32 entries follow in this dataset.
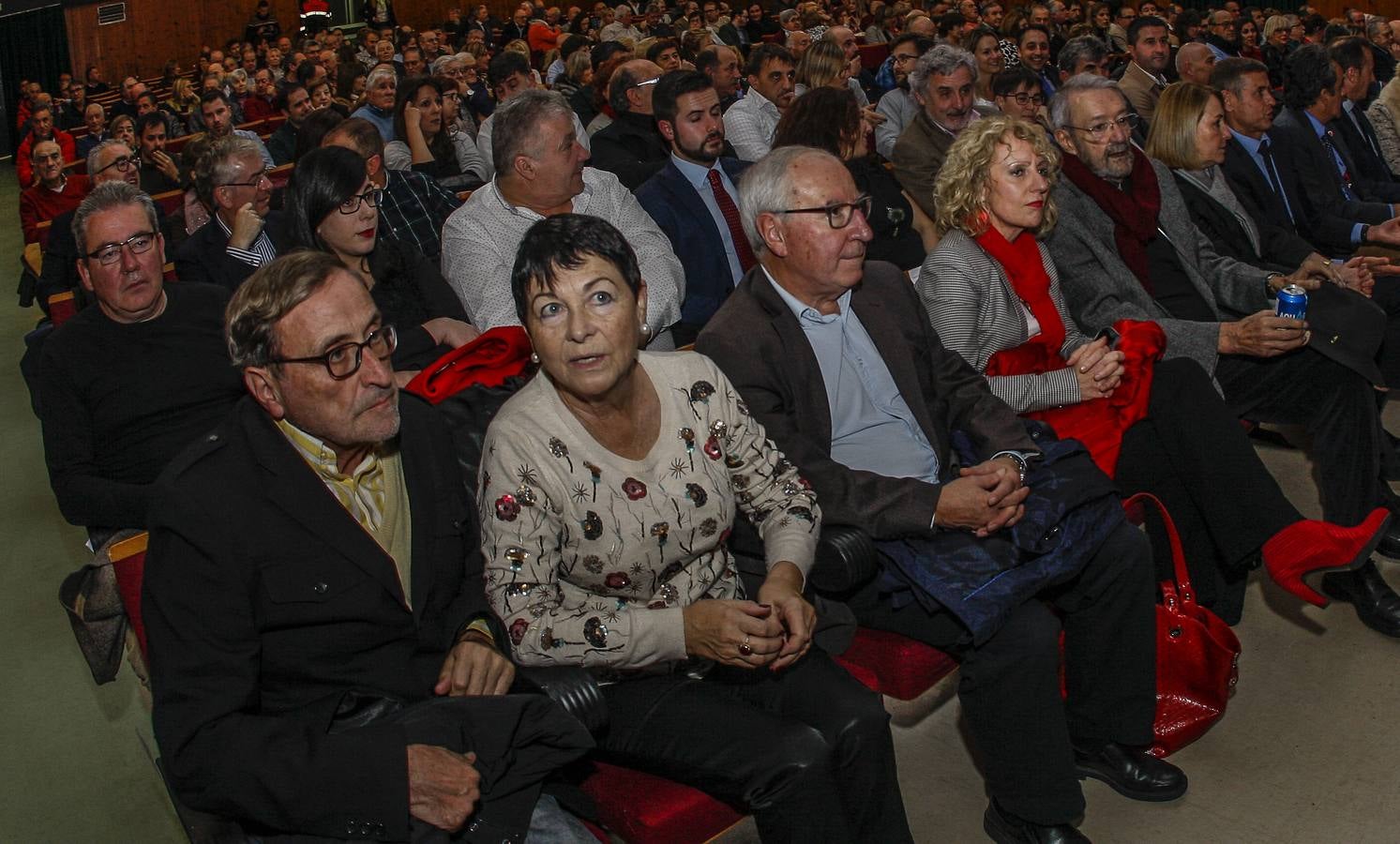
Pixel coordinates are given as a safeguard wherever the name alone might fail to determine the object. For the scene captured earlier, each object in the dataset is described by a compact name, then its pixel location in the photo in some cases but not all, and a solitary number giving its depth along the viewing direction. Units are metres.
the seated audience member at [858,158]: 3.92
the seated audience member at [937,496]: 2.14
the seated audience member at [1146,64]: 5.96
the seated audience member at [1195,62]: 5.91
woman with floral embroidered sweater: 1.83
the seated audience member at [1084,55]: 6.42
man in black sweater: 2.62
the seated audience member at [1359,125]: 4.86
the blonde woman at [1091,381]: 2.54
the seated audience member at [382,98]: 6.70
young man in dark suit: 3.64
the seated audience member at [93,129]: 9.70
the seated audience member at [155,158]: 7.04
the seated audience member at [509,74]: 6.64
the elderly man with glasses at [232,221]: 3.65
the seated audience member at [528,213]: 3.12
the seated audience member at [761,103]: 5.34
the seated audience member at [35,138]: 8.59
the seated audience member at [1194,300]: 2.94
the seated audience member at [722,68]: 6.58
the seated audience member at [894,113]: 6.03
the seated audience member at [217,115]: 6.91
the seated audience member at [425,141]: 5.70
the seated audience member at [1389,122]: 5.20
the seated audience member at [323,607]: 1.60
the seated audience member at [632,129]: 5.17
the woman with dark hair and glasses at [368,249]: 2.97
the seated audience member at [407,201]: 3.75
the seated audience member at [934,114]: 4.72
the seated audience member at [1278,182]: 3.92
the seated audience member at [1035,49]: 7.46
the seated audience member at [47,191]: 7.14
